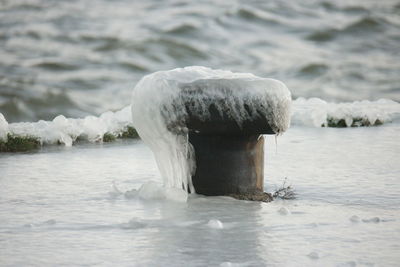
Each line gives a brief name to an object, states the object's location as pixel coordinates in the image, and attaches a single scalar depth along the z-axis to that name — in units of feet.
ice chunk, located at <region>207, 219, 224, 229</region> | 38.91
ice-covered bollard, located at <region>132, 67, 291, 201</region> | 44.06
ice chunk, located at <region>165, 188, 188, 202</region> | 45.68
